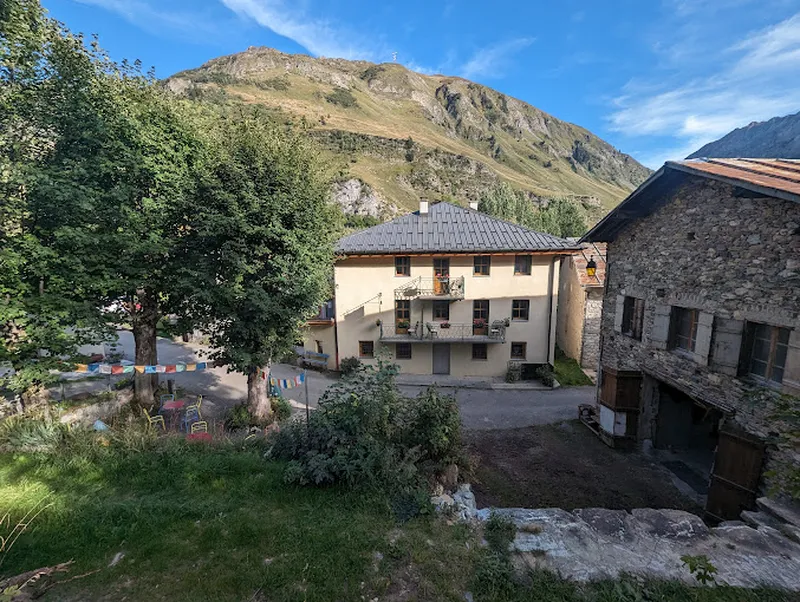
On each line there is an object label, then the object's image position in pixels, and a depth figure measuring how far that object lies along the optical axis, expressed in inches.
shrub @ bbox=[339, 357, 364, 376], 728.3
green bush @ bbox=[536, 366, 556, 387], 695.7
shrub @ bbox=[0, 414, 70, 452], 283.9
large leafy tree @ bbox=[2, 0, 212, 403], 361.7
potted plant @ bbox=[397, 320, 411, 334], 724.7
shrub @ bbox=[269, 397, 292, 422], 524.4
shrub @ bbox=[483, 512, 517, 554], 200.4
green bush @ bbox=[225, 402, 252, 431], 493.4
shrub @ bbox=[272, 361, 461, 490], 243.9
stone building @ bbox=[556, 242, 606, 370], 745.0
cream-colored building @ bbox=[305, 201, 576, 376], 699.4
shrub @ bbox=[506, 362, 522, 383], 710.5
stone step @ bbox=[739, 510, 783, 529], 265.1
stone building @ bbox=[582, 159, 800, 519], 291.4
